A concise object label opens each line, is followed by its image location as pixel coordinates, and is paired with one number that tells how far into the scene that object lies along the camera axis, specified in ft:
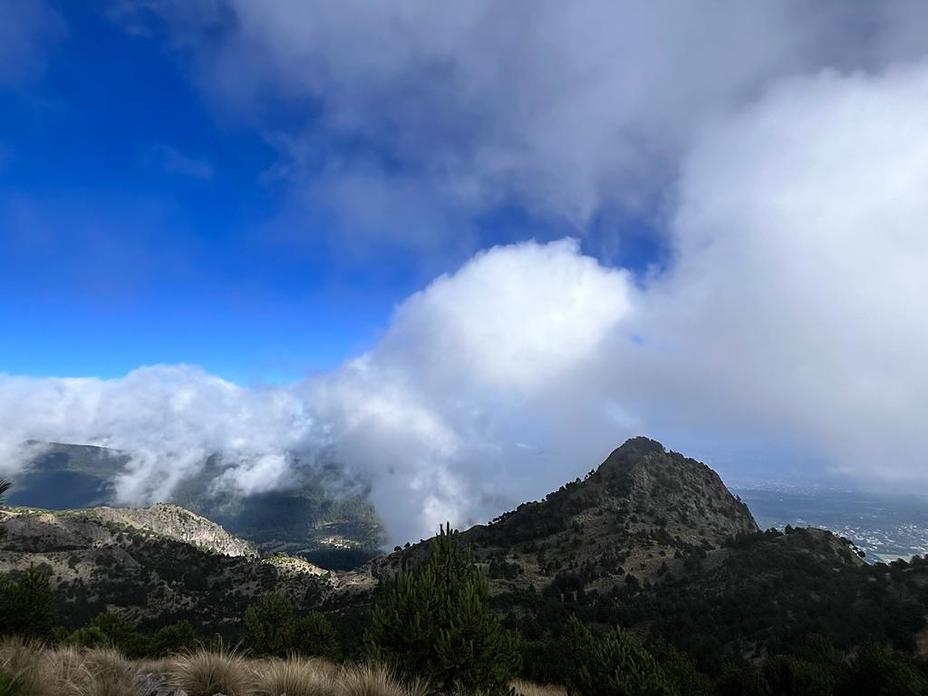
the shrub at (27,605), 75.25
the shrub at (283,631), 128.67
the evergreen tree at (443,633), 46.06
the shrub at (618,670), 55.47
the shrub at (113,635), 99.56
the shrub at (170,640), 114.62
